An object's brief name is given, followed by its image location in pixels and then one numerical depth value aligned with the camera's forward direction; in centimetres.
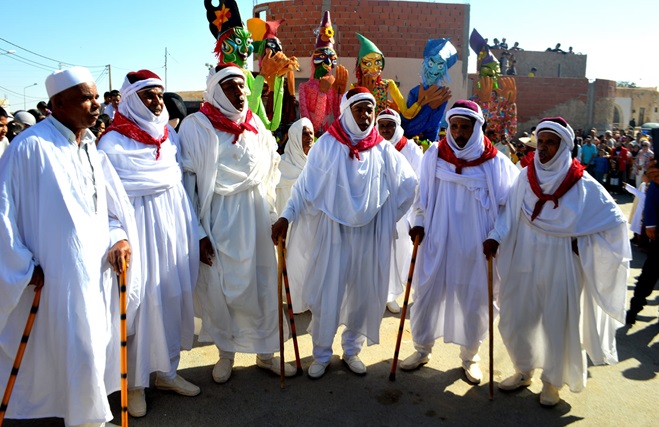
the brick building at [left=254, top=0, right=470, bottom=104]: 1914
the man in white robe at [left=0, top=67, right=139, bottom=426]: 254
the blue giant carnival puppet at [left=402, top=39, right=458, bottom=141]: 794
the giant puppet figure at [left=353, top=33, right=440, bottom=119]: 794
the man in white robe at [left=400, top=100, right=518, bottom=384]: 376
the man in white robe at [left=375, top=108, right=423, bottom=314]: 536
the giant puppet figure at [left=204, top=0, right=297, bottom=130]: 673
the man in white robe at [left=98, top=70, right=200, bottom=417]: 327
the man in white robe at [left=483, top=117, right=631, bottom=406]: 340
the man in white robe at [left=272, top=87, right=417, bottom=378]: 382
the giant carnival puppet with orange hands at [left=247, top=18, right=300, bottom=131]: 757
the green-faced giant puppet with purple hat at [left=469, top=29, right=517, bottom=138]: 1091
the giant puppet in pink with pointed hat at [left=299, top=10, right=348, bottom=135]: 816
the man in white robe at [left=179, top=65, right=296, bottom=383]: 365
